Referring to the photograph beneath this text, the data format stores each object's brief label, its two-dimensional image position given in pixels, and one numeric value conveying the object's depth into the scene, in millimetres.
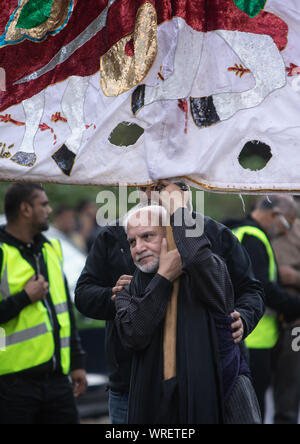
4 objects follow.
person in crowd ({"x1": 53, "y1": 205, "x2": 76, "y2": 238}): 21254
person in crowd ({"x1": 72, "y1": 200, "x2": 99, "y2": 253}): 22088
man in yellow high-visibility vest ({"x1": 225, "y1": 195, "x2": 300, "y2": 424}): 11165
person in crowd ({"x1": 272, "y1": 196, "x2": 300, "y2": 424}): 13289
